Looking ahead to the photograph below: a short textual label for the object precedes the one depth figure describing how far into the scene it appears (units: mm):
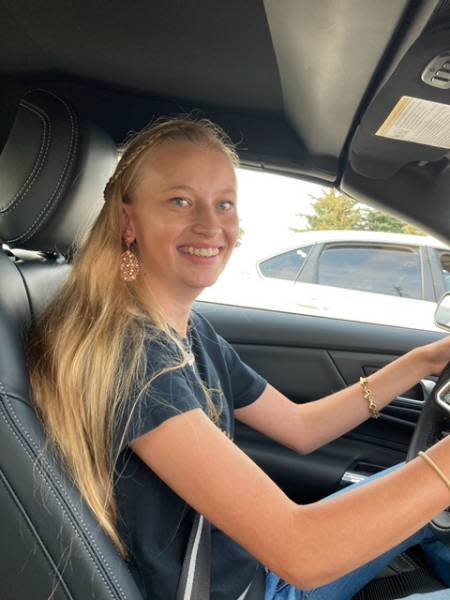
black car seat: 937
